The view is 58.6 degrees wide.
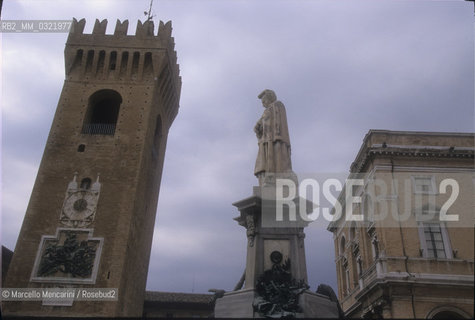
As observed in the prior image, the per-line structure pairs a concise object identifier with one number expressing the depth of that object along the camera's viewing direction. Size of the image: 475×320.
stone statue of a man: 10.06
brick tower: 18.88
